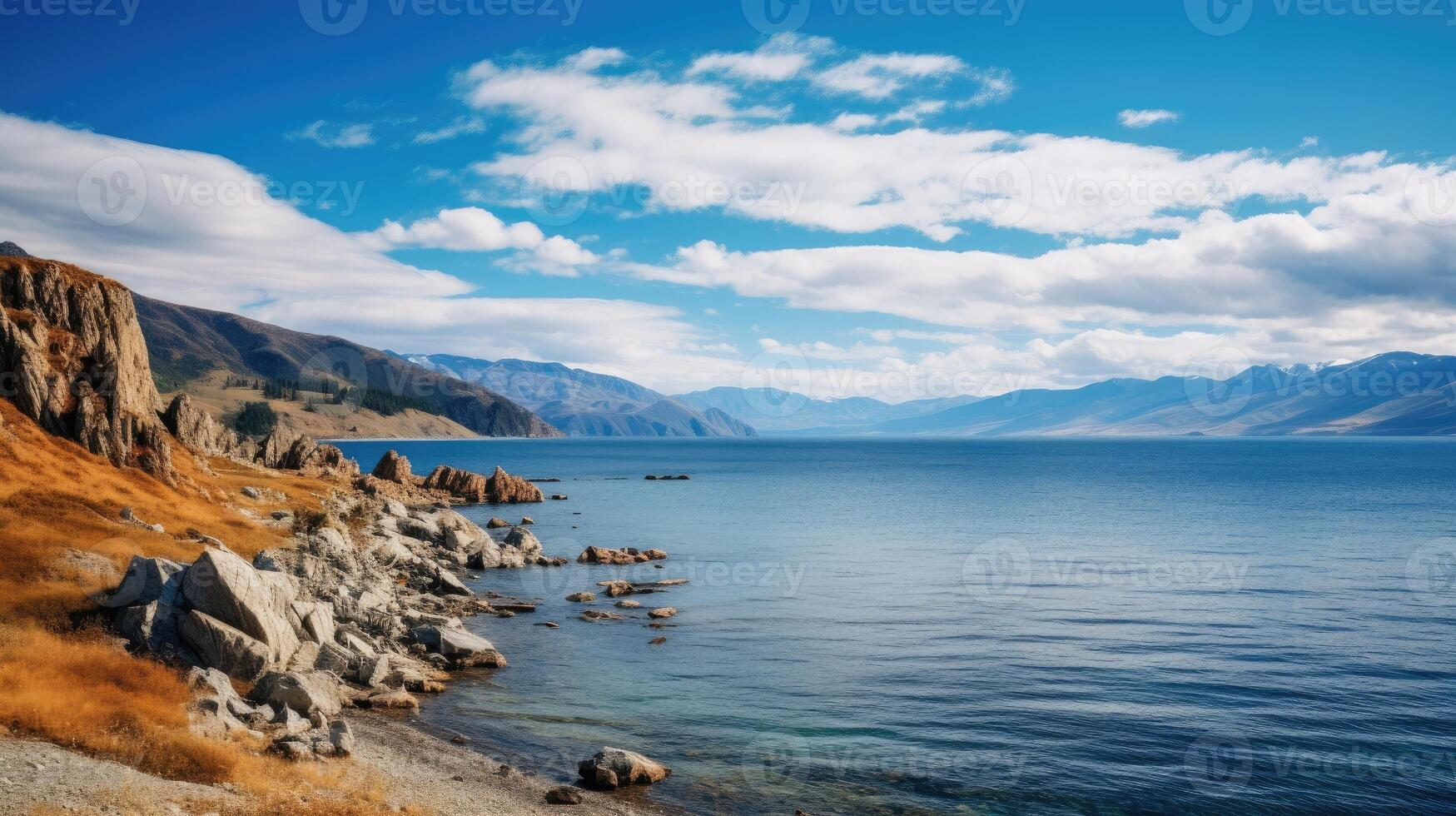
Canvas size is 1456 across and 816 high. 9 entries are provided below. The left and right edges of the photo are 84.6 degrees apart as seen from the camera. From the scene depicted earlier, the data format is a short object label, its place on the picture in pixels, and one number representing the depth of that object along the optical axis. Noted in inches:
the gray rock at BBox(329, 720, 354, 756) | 911.0
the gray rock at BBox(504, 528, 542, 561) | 2778.1
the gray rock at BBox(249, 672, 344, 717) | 1029.2
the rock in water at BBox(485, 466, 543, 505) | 5054.1
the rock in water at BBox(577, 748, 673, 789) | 963.3
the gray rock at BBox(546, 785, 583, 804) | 904.9
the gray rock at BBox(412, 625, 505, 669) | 1453.0
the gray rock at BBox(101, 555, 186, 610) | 1111.0
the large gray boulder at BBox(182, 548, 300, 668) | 1123.3
